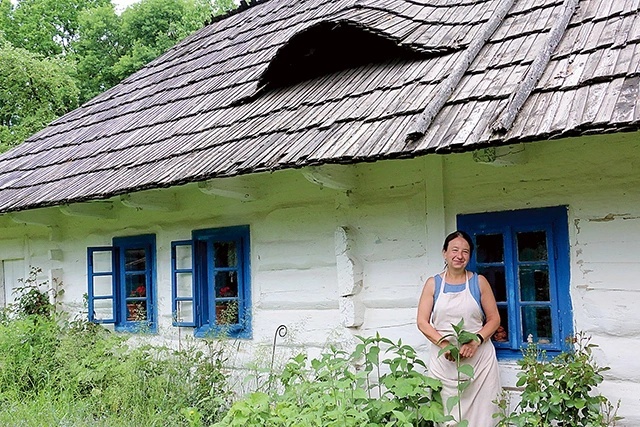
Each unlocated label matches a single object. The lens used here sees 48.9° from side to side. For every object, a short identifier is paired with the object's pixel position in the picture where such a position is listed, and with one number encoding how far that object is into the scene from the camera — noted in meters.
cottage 4.08
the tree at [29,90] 15.40
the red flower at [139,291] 7.28
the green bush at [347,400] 4.01
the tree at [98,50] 22.67
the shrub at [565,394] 3.86
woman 4.34
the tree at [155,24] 21.86
